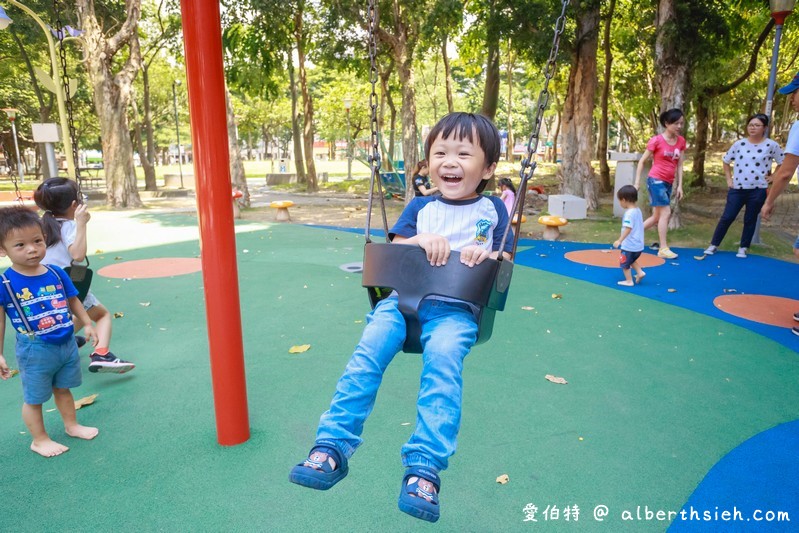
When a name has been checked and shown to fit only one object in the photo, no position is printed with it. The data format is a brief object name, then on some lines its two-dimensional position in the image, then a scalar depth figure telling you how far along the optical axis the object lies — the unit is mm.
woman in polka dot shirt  6660
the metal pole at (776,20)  7512
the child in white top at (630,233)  5820
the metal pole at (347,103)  22250
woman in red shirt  7078
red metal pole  2623
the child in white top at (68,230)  3209
